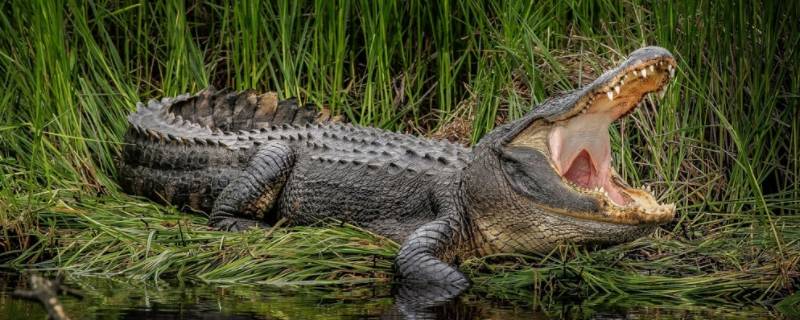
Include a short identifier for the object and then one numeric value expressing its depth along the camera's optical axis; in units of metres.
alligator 11.21
